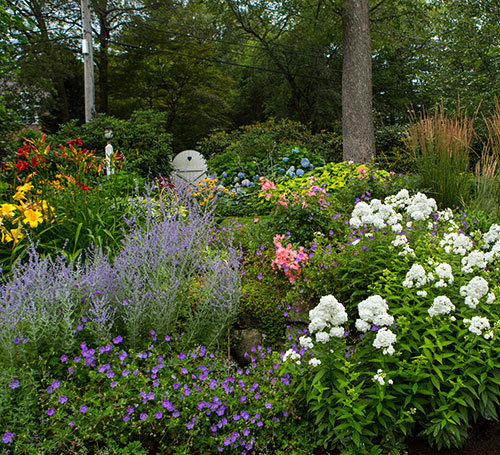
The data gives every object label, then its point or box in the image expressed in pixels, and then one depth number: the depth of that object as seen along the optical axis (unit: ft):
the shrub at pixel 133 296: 7.80
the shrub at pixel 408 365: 6.98
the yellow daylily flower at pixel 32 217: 10.97
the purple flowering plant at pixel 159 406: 6.84
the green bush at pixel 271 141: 27.43
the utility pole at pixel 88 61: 37.42
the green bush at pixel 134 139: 33.06
